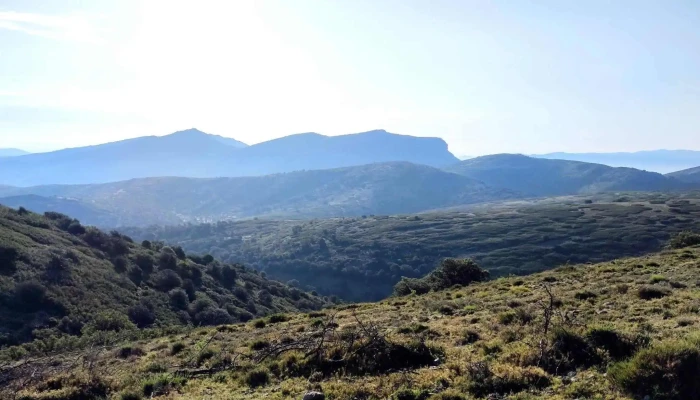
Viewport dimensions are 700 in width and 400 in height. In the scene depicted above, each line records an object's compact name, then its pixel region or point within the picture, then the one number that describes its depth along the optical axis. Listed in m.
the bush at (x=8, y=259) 43.03
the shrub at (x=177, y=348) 18.10
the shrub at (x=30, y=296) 39.16
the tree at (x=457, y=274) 36.74
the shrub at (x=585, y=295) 17.76
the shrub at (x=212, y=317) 47.44
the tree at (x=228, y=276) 69.06
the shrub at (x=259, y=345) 16.01
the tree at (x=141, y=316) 43.22
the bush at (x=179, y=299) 50.66
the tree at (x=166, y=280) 55.72
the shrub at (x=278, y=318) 24.31
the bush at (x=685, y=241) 40.31
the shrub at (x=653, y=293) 16.06
